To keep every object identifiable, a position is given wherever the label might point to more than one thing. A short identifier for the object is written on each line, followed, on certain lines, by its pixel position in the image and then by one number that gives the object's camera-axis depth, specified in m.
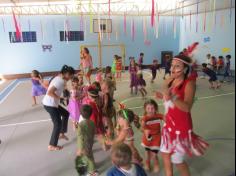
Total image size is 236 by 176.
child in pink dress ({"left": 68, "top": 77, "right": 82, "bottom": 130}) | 3.96
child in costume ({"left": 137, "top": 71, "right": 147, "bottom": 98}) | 6.64
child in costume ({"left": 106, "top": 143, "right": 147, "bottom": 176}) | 1.70
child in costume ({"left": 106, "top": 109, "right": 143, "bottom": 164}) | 2.53
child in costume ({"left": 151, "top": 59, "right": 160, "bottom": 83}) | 8.49
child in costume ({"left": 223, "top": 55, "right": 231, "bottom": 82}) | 7.74
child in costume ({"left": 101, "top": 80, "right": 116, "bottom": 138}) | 3.46
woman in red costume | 1.89
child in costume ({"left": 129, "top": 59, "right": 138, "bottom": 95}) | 6.76
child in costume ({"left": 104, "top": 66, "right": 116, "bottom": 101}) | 5.41
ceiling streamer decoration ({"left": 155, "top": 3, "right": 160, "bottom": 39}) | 12.48
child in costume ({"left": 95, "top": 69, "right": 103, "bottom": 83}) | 5.94
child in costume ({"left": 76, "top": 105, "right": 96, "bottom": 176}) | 2.61
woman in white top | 3.29
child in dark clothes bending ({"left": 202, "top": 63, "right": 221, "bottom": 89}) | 7.22
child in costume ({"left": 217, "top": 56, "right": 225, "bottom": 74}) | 9.29
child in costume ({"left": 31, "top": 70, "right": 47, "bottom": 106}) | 5.92
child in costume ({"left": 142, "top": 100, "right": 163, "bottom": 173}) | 2.67
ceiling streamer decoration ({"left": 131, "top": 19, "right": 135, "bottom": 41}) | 12.55
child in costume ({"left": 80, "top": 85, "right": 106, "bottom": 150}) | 3.12
